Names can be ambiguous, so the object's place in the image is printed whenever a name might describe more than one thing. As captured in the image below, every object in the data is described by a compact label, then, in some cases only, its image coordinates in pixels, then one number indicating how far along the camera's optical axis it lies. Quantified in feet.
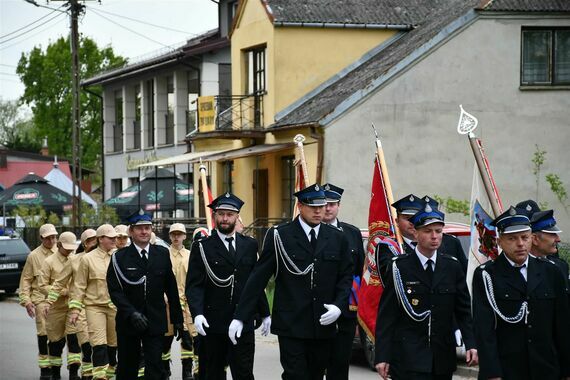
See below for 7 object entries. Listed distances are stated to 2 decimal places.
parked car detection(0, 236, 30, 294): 96.73
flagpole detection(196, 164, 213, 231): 53.49
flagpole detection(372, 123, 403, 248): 40.68
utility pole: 115.75
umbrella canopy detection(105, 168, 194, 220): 125.80
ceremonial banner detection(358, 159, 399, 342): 40.19
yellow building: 105.09
